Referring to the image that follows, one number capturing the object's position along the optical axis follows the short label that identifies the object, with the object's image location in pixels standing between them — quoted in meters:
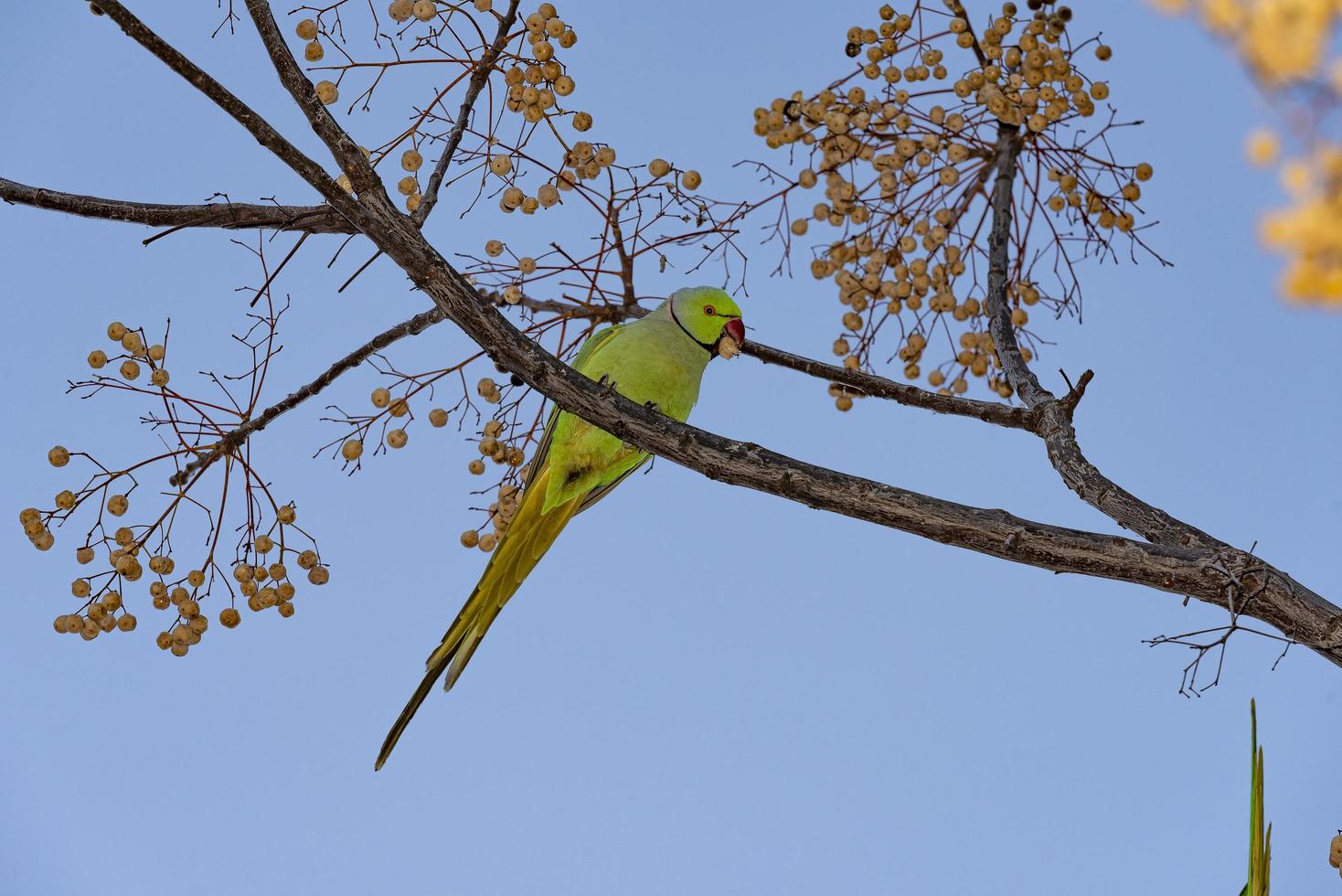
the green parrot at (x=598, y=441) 5.96
